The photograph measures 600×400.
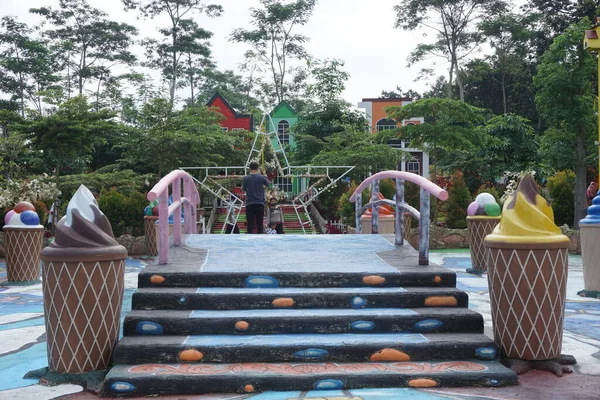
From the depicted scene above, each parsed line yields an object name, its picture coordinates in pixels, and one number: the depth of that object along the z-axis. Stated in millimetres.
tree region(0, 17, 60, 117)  37344
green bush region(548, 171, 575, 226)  18812
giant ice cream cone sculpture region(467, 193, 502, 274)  10633
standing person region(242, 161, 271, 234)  10258
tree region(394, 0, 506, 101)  36531
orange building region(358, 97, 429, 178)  35797
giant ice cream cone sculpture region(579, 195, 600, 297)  8203
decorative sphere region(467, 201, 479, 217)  10867
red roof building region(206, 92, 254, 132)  37094
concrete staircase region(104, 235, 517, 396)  4348
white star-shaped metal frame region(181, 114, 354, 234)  17803
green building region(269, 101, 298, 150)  36688
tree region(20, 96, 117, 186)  16312
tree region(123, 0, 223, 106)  39000
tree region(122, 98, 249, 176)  19172
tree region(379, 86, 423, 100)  54197
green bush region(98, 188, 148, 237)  17625
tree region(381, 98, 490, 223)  18766
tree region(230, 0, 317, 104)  39000
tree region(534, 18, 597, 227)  18688
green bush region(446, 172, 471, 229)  18359
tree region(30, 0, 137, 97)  39125
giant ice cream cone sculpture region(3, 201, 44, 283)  10055
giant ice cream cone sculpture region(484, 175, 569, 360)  4719
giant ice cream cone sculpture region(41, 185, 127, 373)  4559
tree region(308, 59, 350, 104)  30578
